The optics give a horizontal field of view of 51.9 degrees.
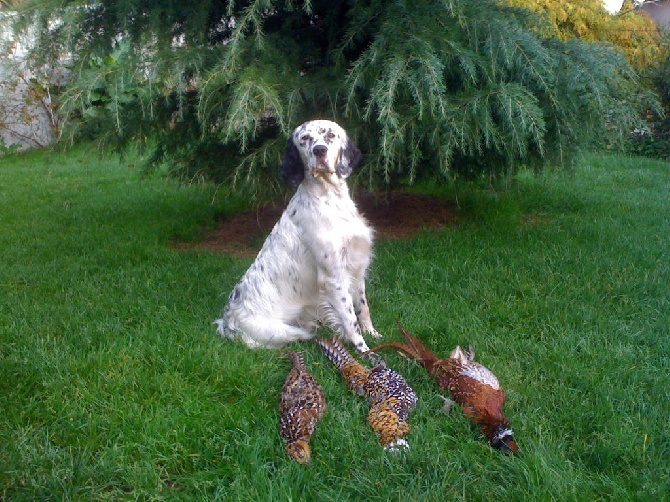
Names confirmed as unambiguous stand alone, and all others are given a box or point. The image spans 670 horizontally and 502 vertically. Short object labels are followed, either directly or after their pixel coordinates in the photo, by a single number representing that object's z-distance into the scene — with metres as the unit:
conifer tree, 4.18
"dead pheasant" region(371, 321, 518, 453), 2.56
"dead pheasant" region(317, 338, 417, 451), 2.58
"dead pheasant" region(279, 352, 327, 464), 2.53
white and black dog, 3.53
